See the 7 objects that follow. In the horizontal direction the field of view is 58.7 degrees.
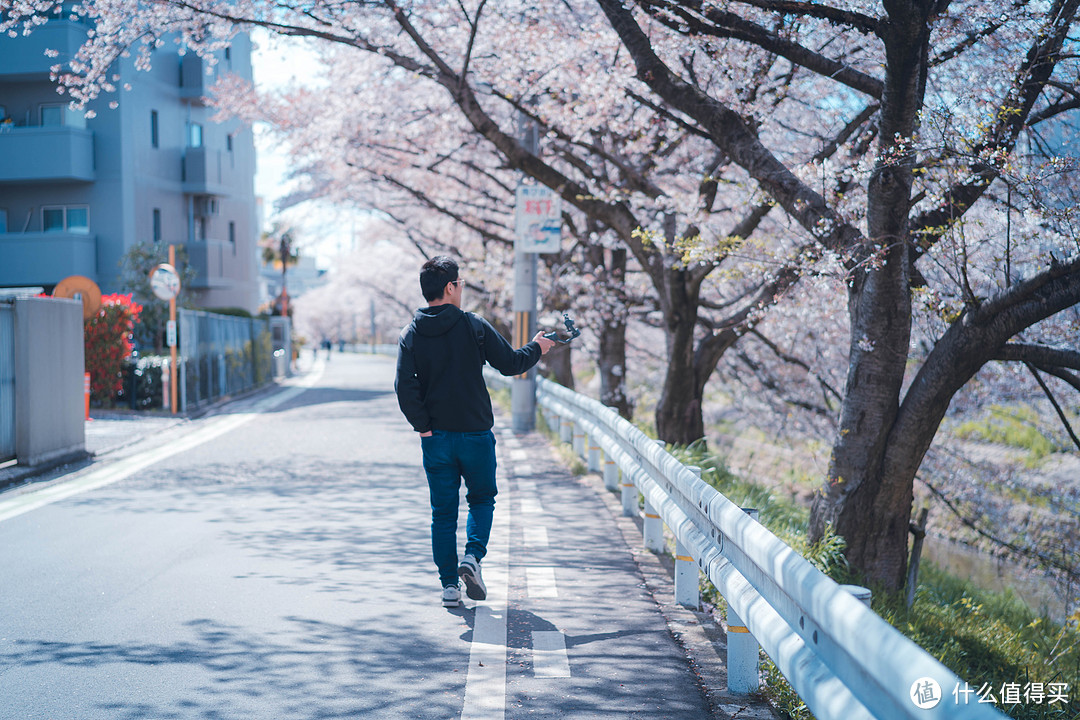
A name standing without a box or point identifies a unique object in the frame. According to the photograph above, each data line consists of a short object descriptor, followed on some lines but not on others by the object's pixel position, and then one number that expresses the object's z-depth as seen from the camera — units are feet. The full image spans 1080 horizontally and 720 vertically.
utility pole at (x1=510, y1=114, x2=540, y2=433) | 46.47
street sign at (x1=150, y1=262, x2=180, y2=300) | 54.03
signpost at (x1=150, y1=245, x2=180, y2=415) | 54.08
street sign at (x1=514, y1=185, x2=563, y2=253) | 45.32
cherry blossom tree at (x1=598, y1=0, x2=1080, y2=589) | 18.53
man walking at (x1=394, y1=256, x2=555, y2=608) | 16.52
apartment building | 81.61
